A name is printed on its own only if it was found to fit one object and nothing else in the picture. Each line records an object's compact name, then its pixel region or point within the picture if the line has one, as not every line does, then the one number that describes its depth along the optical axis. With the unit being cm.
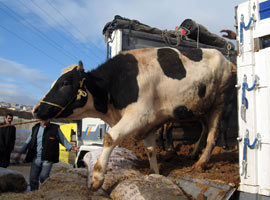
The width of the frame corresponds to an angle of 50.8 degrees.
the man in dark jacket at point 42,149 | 452
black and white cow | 372
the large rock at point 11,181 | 384
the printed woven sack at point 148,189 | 273
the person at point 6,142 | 536
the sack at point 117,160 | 356
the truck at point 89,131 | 913
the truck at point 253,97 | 267
